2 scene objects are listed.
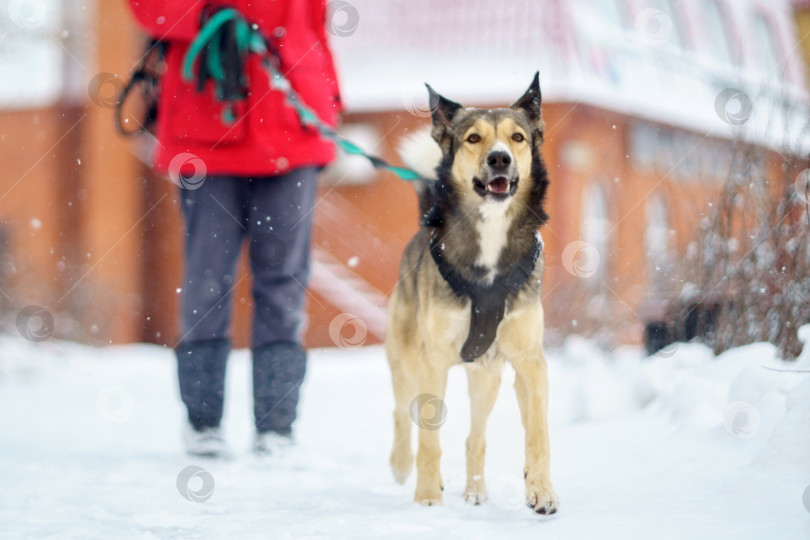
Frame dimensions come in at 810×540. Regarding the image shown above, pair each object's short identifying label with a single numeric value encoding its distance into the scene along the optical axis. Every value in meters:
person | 6.09
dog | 4.63
